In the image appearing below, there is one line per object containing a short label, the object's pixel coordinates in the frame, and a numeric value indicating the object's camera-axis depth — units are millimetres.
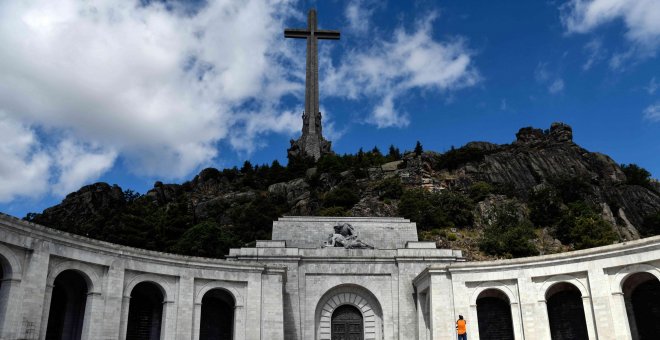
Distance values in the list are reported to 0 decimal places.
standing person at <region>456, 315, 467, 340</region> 27031
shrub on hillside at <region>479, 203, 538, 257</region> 61656
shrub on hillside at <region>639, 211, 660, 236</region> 75425
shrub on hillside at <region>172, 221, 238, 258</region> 57094
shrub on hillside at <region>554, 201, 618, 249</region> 61594
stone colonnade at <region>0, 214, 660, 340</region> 24578
